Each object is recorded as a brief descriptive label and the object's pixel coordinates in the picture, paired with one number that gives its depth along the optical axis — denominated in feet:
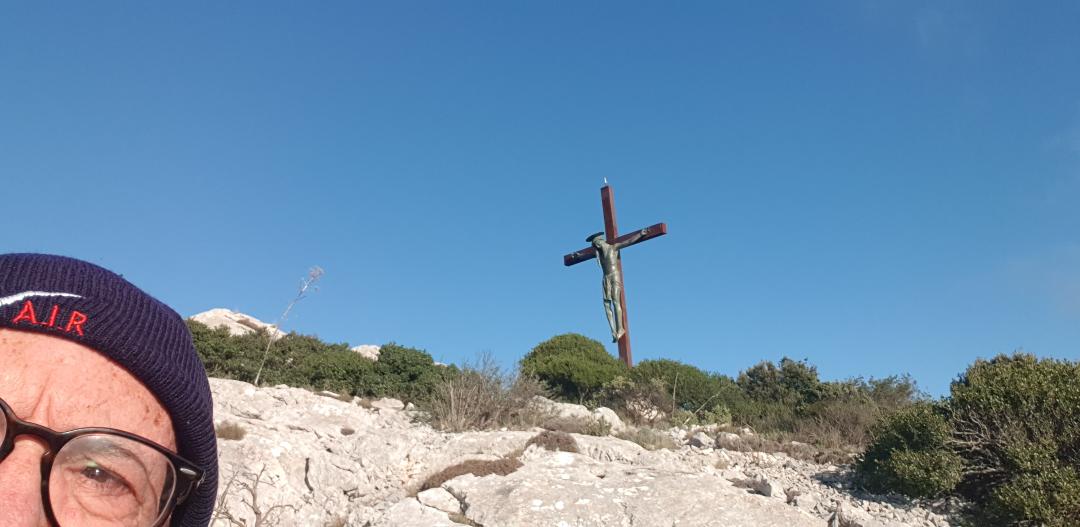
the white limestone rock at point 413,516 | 20.22
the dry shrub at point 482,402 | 32.27
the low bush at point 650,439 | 31.53
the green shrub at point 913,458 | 23.86
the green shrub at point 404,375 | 40.01
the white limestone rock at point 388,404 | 37.06
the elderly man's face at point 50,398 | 3.02
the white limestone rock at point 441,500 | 21.75
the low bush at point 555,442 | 26.68
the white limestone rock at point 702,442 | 33.49
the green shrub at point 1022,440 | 21.47
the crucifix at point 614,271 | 54.65
